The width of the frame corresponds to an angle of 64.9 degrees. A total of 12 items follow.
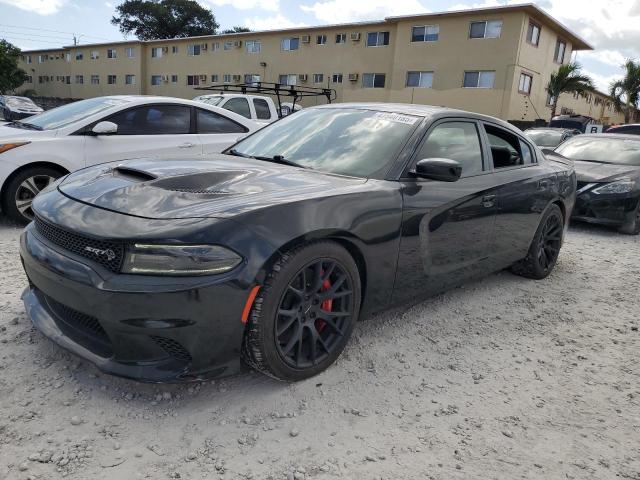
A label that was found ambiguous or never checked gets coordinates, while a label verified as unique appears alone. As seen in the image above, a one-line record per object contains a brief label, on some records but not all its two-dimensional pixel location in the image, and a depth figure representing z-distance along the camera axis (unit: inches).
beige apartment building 959.6
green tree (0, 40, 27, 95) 1808.6
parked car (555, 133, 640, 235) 273.6
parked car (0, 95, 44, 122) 1001.6
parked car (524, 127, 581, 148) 504.5
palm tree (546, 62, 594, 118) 1021.8
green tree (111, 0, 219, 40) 2261.3
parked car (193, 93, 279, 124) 426.6
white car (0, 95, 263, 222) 206.2
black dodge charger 84.3
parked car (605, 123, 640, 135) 536.1
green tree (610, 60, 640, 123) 1270.9
